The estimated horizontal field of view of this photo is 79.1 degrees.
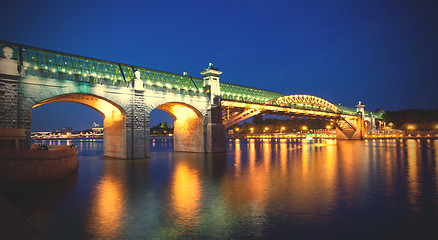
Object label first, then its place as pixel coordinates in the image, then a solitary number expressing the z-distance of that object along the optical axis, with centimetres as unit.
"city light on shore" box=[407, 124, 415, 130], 10331
